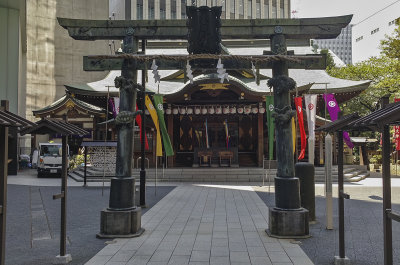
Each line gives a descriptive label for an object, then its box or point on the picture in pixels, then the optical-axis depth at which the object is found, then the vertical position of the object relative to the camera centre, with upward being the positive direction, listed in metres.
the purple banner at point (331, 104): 15.93 +2.03
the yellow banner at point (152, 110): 11.77 +1.28
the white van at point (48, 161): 22.02 -0.99
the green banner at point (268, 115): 11.44 +1.18
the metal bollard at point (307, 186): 8.60 -1.04
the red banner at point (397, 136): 18.94 +0.60
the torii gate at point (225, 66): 7.14 +1.85
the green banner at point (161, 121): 11.06 +0.86
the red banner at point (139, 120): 14.49 +1.17
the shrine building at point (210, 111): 21.45 +2.47
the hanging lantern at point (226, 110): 21.80 +2.37
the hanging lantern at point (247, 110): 21.59 +2.35
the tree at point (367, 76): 29.31 +6.39
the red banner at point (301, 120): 14.16 +1.19
